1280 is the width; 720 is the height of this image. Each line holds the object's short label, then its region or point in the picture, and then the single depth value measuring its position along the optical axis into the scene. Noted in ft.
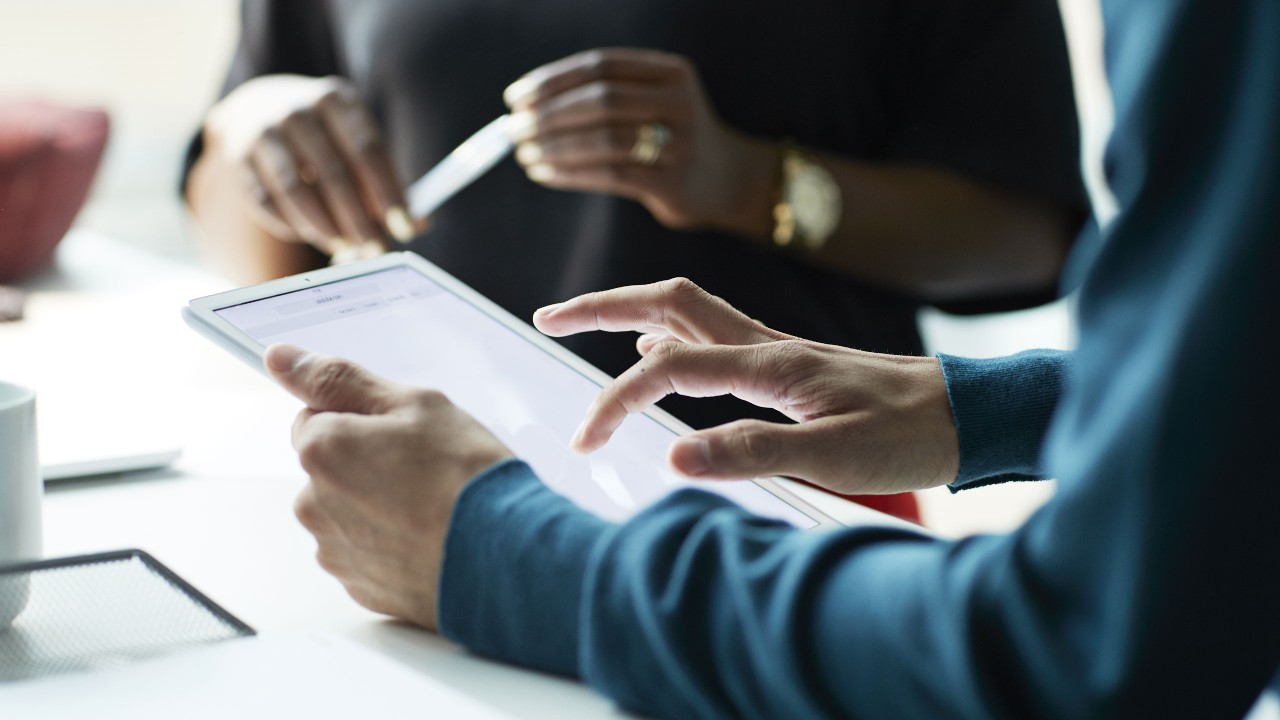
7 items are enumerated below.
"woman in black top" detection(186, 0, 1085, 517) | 5.30
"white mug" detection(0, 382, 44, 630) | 3.93
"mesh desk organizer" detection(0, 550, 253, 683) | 3.89
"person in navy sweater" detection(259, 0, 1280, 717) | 3.40
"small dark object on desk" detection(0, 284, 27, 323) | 5.32
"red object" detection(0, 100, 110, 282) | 5.65
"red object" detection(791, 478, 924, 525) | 4.56
